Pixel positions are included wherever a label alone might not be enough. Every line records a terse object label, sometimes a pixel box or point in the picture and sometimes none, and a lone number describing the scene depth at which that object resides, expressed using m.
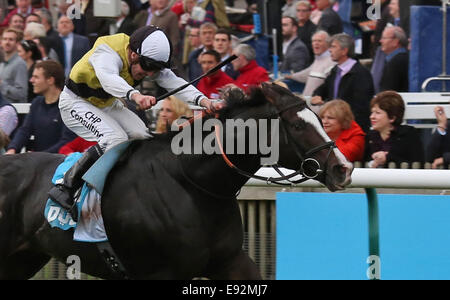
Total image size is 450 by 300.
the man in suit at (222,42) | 19.05
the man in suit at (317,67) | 18.05
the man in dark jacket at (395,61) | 17.78
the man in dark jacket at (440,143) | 14.20
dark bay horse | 10.26
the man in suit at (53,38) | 21.05
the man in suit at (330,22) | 20.23
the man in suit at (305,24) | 20.97
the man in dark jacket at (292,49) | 20.08
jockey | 10.97
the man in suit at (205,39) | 20.03
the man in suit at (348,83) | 16.37
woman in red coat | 14.31
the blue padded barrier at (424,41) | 17.33
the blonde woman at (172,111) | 15.12
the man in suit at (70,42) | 20.66
